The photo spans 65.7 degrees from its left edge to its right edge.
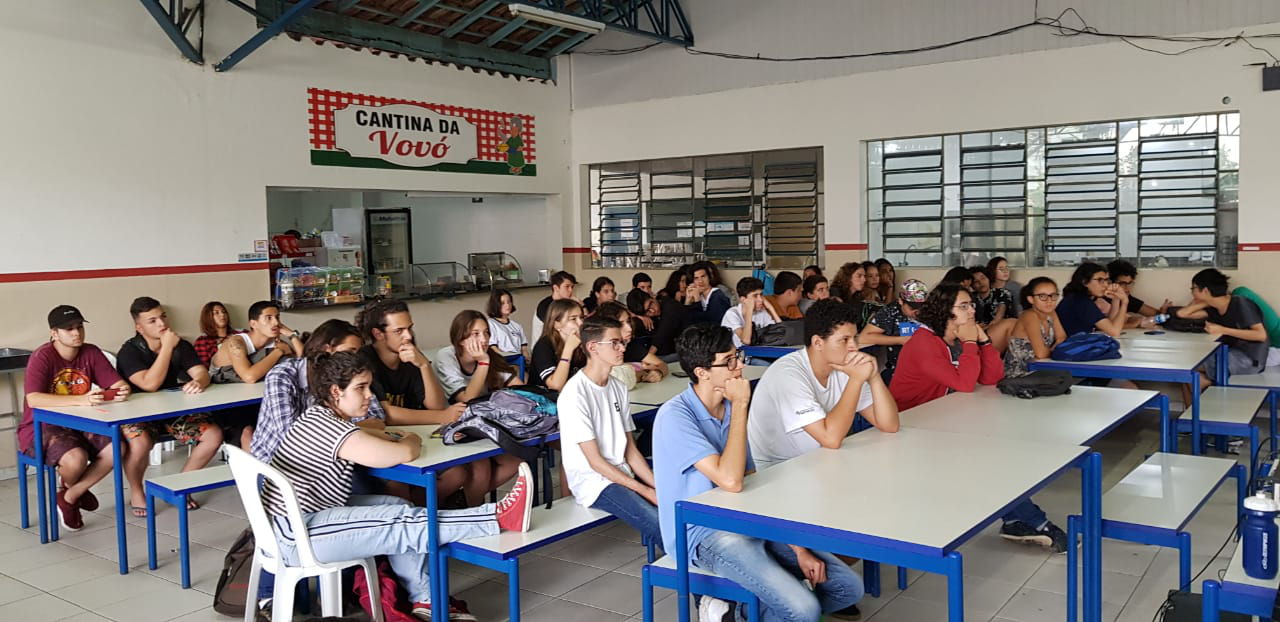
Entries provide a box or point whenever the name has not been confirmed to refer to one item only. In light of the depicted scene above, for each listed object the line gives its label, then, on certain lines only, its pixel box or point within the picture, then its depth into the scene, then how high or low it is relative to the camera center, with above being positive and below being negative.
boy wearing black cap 4.50 -0.61
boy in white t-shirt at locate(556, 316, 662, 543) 3.21 -0.65
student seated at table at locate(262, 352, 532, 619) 3.00 -0.72
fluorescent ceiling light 6.86 +1.67
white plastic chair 2.88 -0.91
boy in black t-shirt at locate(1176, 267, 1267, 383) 5.83 -0.52
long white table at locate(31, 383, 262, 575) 4.07 -0.66
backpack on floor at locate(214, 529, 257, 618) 3.44 -1.12
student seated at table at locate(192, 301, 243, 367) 6.33 -0.45
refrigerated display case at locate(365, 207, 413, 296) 9.16 +0.06
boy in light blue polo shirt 2.60 -0.63
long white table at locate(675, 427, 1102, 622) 2.21 -0.64
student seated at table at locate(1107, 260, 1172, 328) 6.69 -0.45
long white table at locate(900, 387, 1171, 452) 3.38 -0.65
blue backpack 4.98 -0.56
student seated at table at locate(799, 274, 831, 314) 7.20 -0.33
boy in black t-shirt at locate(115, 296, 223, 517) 4.74 -0.59
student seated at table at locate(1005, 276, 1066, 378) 4.96 -0.48
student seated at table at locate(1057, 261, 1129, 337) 6.03 -0.40
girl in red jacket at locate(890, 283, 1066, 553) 4.02 -0.51
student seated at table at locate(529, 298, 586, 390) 4.53 -0.42
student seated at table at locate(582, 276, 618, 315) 7.20 -0.30
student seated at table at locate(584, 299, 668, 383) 4.30 -0.58
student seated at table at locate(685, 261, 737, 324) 7.28 -0.41
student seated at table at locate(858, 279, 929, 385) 5.77 -0.50
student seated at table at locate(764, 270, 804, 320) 7.25 -0.38
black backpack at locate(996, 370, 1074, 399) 4.01 -0.59
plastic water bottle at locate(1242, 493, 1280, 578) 2.02 -0.62
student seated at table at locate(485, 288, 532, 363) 5.76 -0.45
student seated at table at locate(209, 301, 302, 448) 5.02 -0.53
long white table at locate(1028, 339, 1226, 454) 4.60 -0.62
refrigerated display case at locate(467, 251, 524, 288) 9.51 -0.19
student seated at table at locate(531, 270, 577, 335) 6.57 -0.26
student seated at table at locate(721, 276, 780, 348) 6.27 -0.42
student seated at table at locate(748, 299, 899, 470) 3.11 -0.48
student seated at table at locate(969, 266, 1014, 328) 7.04 -0.42
